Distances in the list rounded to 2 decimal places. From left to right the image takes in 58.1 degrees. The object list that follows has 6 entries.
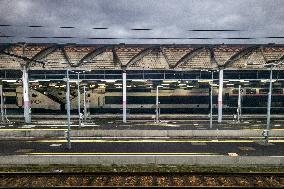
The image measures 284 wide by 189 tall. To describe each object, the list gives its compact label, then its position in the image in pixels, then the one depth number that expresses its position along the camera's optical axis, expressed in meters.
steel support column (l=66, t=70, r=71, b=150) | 19.72
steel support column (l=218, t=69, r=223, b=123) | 32.70
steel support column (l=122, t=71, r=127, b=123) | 32.55
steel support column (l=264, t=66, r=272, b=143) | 21.18
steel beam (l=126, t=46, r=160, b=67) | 32.16
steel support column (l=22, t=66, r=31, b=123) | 32.38
